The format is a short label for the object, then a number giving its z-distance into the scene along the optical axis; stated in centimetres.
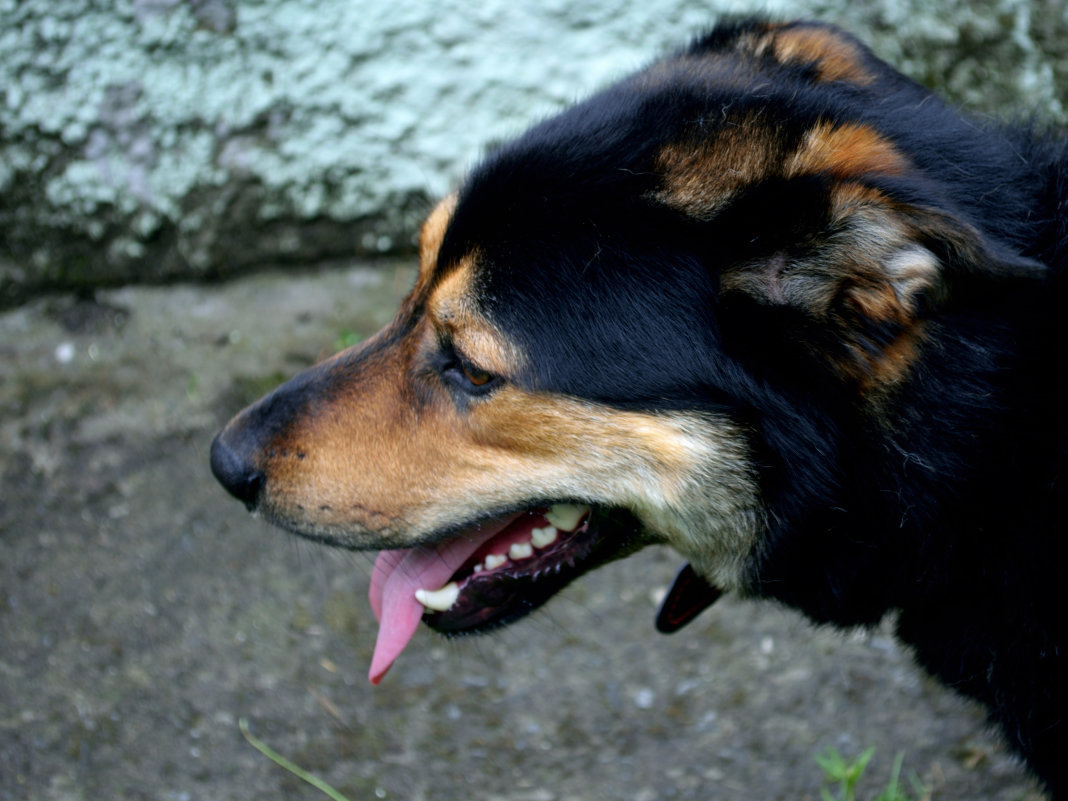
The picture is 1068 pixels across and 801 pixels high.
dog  99
